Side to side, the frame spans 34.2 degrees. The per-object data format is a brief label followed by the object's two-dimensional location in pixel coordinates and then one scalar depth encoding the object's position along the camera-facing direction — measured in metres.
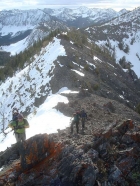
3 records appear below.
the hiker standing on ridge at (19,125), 14.64
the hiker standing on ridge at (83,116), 18.53
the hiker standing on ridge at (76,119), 17.61
